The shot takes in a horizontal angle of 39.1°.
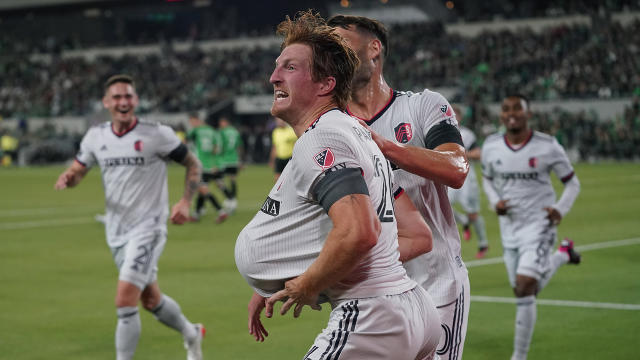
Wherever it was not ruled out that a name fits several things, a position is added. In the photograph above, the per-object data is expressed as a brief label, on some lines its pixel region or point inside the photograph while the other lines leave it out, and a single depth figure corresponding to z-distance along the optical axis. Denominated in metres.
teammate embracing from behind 4.78
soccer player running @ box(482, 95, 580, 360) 8.87
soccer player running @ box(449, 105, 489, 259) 15.41
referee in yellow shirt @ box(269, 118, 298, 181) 23.41
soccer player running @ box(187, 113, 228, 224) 23.11
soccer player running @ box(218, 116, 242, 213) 24.06
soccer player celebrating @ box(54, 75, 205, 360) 7.86
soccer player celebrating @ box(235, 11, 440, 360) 3.36
